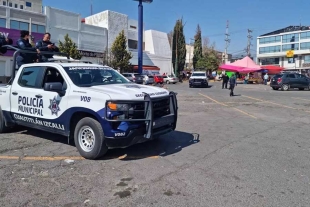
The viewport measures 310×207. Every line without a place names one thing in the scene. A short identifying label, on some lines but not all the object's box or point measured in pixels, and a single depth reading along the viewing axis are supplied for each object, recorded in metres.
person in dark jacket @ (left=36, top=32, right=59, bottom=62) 8.23
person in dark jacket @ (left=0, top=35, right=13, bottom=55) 7.79
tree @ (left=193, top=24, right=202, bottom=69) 69.12
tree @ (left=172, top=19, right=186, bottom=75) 59.34
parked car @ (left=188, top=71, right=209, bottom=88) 30.94
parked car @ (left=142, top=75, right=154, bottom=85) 35.41
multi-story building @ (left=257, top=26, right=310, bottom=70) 76.75
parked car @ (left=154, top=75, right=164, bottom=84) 39.94
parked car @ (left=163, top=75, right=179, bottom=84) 45.94
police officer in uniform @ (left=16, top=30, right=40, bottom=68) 7.29
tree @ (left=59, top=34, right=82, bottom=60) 32.28
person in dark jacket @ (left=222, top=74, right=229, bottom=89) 30.89
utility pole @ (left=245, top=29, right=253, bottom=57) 77.05
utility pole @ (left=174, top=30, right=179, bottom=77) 54.33
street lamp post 29.23
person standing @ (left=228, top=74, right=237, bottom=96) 19.91
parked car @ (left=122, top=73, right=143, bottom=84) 27.19
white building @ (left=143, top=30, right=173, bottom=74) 52.45
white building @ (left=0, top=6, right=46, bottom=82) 29.49
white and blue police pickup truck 4.76
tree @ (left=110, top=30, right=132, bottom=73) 38.38
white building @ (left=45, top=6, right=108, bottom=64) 34.22
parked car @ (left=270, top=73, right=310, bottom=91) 27.16
